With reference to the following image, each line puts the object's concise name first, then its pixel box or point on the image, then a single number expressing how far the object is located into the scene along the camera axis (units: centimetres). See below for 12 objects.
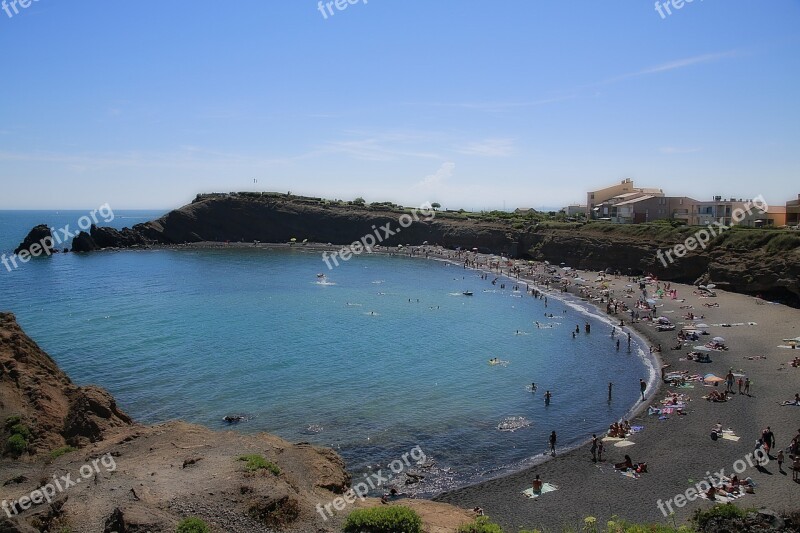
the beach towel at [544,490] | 2440
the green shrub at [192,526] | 1373
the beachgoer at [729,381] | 3594
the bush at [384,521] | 1527
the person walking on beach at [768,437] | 2669
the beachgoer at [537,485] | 2466
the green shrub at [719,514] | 1738
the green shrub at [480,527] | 1575
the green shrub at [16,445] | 1945
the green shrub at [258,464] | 1750
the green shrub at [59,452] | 1967
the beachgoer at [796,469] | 2424
